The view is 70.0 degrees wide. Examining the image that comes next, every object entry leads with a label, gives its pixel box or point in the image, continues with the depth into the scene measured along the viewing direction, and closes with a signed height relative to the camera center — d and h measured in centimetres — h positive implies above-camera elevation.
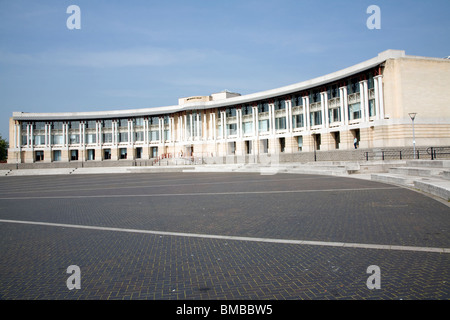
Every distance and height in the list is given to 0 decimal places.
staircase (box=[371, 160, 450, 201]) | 1206 -86
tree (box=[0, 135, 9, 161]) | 9684 +639
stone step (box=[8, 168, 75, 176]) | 5241 -18
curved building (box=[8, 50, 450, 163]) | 3538 +735
